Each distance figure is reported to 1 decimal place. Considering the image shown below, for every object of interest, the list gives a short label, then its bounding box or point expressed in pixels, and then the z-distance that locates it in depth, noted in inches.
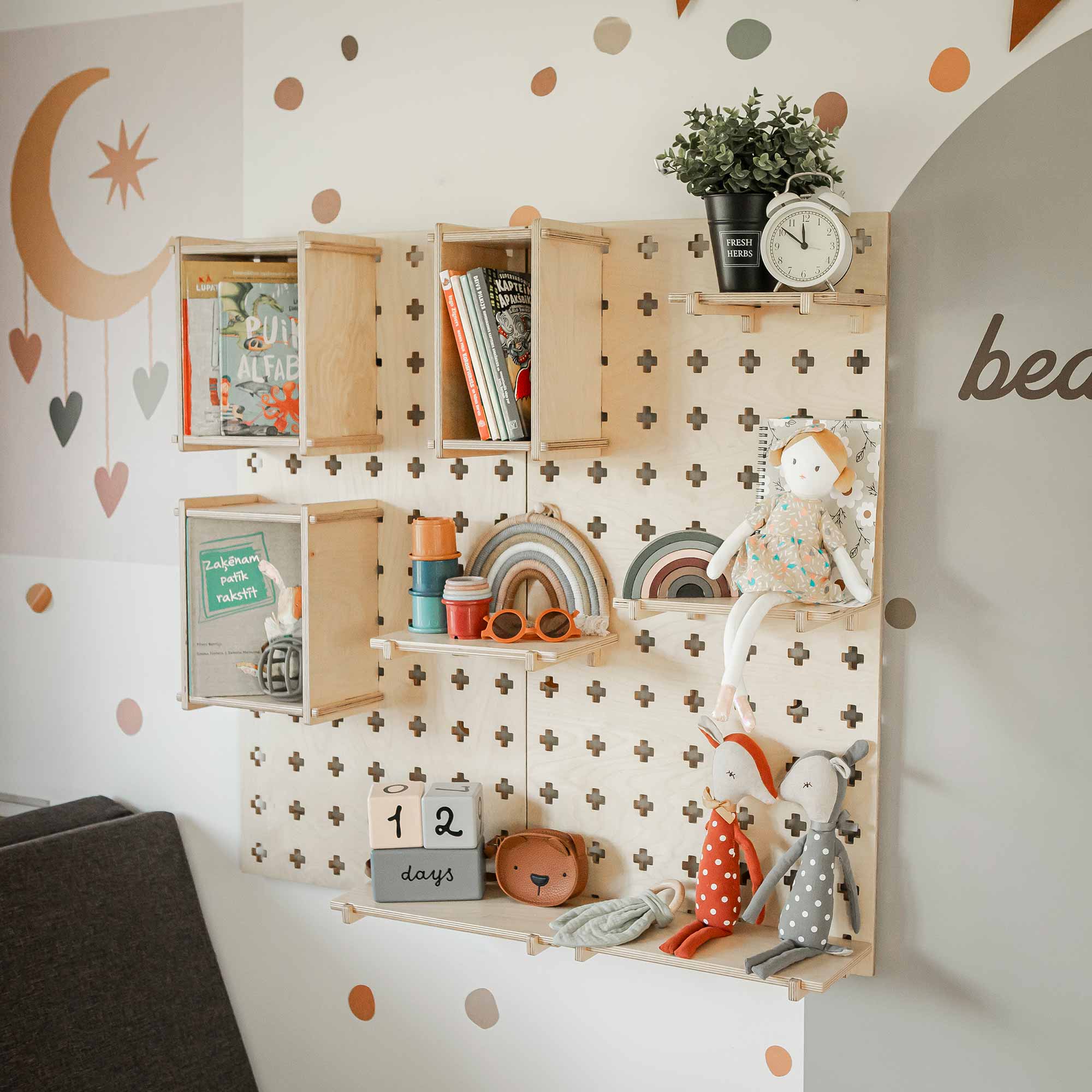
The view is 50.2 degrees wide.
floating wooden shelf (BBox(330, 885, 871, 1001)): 63.2
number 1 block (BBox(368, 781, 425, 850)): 73.7
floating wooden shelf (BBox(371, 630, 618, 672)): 66.6
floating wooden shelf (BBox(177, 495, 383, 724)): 73.5
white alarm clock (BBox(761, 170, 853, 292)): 59.8
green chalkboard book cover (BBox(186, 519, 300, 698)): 77.5
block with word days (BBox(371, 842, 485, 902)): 73.5
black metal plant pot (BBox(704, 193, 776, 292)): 61.7
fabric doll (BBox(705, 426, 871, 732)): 61.9
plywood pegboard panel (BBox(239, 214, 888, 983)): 67.4
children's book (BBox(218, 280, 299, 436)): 74.6
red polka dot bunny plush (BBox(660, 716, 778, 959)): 67.1
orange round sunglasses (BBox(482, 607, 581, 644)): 69.7
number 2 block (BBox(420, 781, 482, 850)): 73.0
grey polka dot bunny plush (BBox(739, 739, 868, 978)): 64.4
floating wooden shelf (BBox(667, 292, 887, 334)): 60.0
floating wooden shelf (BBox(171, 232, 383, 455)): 71.9
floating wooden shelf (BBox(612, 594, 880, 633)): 62.2
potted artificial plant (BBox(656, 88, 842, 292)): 61.1
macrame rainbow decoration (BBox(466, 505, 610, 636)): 72.4
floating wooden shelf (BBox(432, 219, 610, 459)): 65.3
